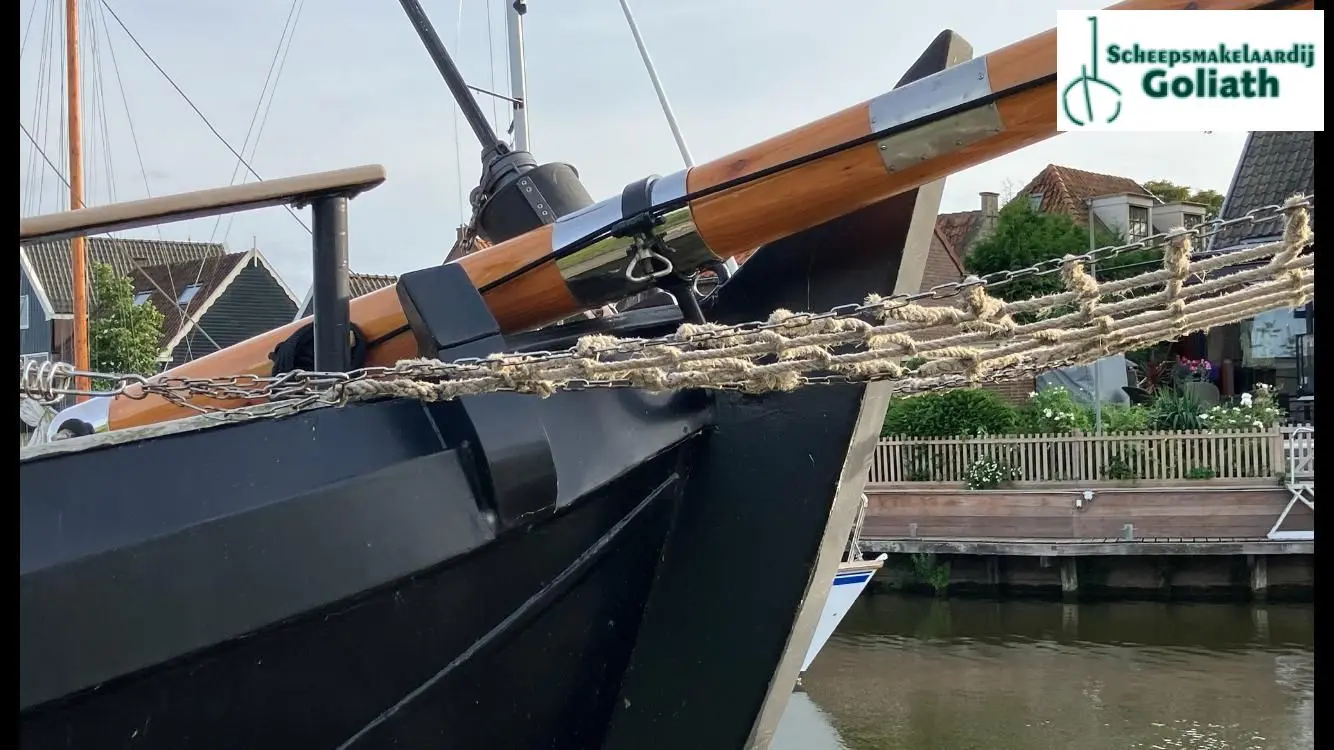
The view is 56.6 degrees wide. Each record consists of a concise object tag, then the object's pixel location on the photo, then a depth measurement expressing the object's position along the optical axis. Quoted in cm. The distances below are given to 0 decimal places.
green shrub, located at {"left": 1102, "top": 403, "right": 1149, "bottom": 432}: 1542
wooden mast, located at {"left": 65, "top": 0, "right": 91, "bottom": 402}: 1135
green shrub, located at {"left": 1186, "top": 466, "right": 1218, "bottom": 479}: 1452
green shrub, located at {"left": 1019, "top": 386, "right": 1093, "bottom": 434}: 1596
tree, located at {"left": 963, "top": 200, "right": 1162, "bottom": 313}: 2148
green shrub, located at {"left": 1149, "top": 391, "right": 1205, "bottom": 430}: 1510
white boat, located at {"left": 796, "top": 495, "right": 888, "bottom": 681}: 1006
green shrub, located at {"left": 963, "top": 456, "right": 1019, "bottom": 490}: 1544
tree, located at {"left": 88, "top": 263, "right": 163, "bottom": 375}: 1617
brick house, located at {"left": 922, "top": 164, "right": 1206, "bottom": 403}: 2556
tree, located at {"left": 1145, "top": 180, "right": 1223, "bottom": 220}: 3256
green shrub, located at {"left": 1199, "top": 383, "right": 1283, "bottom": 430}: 1469
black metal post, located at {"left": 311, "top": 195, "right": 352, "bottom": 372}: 255
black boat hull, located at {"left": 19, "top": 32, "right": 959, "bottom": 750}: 194
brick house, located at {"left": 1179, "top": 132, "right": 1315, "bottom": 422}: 1756
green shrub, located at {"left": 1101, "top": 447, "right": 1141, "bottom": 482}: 1484
